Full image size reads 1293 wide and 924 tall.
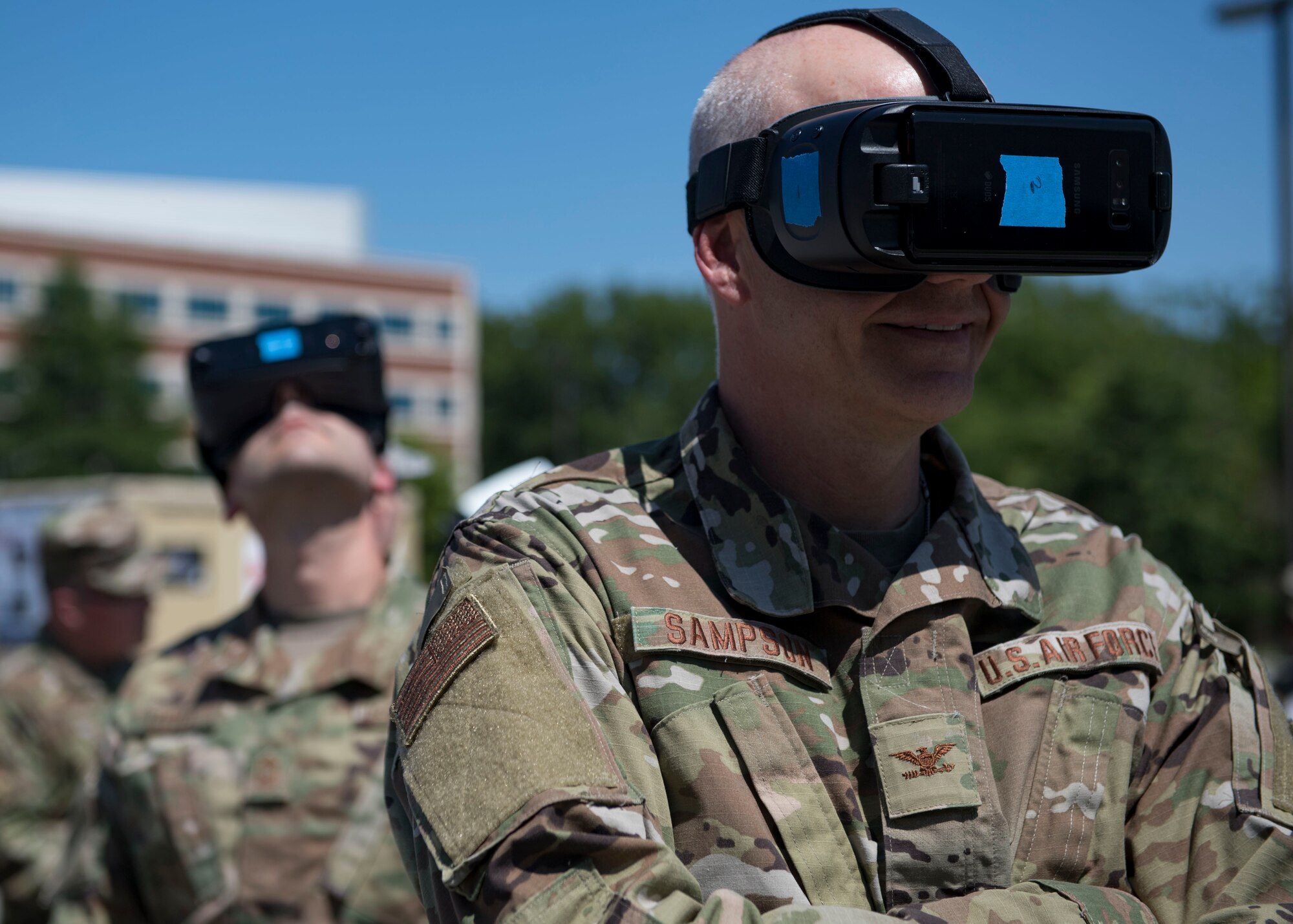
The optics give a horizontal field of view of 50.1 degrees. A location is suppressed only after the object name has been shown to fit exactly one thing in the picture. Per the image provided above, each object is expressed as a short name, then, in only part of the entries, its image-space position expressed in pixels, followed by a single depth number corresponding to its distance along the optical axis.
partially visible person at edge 5.43
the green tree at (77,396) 41.88
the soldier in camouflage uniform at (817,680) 1.69
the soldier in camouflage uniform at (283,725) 3.30
